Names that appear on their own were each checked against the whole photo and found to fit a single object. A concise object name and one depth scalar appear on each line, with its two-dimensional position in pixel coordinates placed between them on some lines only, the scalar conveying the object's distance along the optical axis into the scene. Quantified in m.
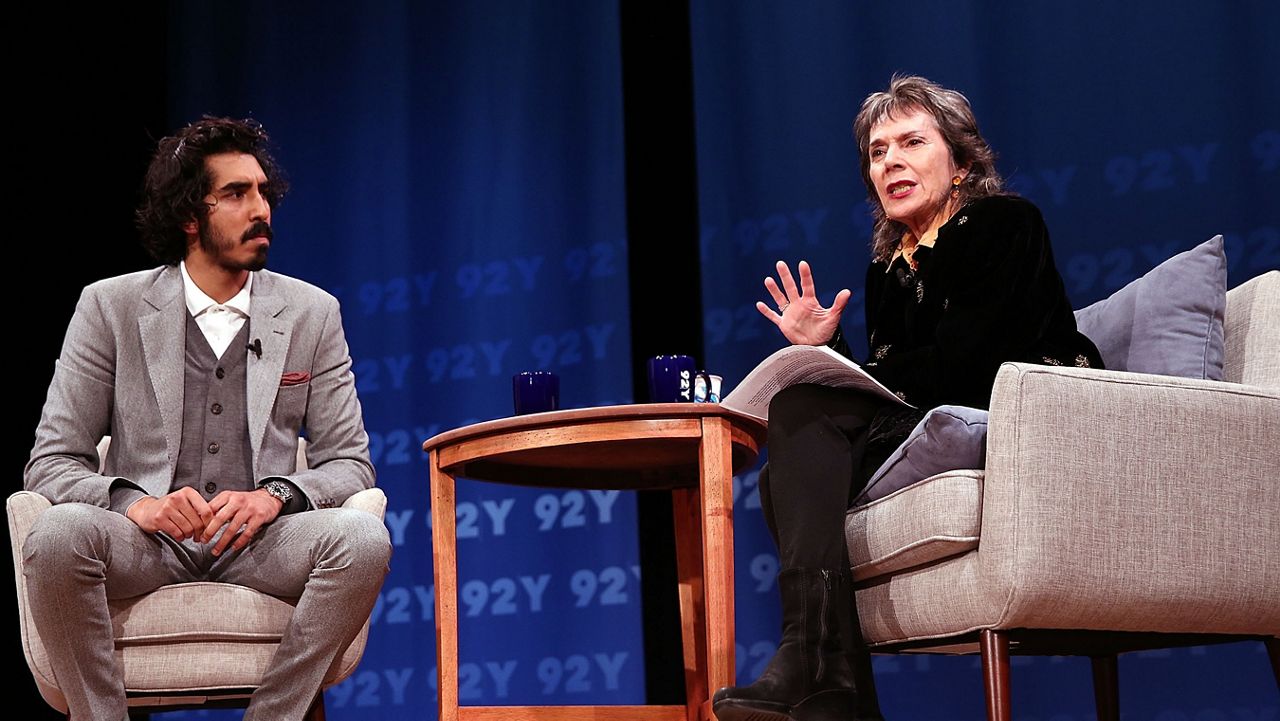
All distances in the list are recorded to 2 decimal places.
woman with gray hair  4.00
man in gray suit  4.46
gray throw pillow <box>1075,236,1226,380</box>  4.60
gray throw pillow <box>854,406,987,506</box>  4.05
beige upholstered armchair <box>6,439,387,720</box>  4.56
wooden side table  4.58
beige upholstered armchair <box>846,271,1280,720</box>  3.82
